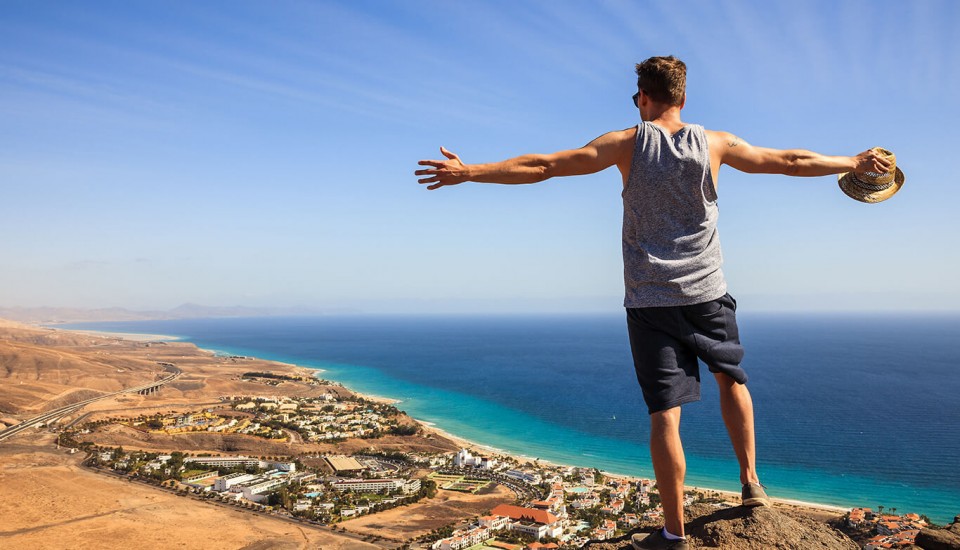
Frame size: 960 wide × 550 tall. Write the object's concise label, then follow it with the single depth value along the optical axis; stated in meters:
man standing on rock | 2.35
